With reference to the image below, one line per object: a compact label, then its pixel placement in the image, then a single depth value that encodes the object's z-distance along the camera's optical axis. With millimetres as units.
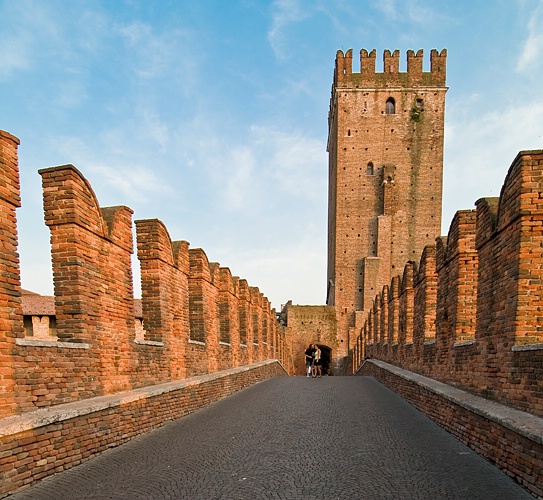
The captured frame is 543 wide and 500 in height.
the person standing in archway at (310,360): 18231
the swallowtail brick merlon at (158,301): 7211
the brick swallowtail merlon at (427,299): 8867
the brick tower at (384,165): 34562
